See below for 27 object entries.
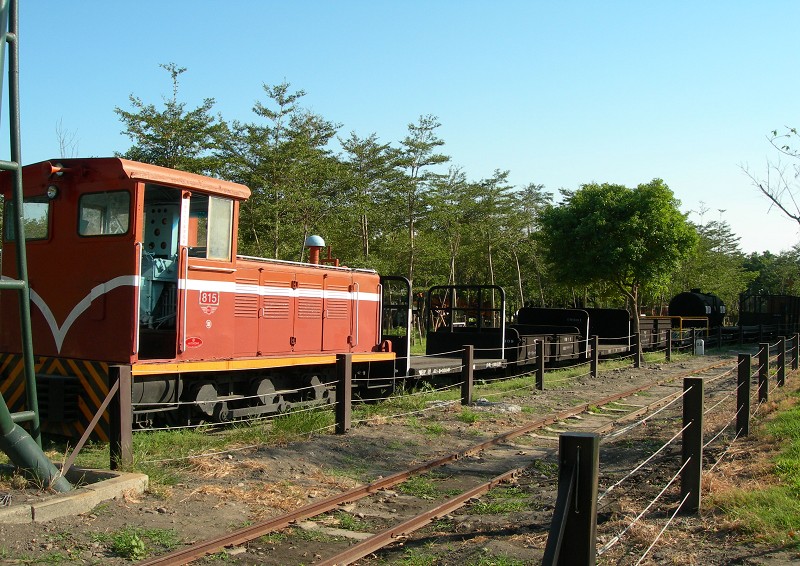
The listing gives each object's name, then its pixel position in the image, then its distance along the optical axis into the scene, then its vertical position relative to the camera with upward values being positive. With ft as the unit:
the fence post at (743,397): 29.01 -3.54
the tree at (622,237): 89.10 +9.34
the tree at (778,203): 45.60 +7.40
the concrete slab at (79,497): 17.38 -5.23
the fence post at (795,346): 61.67 -2.86
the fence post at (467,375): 40.52 -3.89
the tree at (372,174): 99.66 +18.87
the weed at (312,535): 18.57 -6.10
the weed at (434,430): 33.58 -5.89
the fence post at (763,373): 36.35 -3.21
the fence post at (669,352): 77.28 -4.59
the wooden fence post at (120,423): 22.30 -3.89
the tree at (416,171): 105.50 +20.25
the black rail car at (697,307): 115.75 +0.62
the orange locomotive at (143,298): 28.22 +0.09
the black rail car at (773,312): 121.60 +0.07
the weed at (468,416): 36.58 -5.70
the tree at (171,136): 74.49 +17.37
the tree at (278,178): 78.12 +14.10
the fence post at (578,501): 10.93 -2.97
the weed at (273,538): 18.16 -6.05
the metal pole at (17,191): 18.93 +2.89
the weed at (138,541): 16.39 -5.81
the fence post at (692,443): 19.40 -3.60
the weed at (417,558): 16.83 -6.08
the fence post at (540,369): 49.32 -4.25
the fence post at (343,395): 31.22 -3.99
